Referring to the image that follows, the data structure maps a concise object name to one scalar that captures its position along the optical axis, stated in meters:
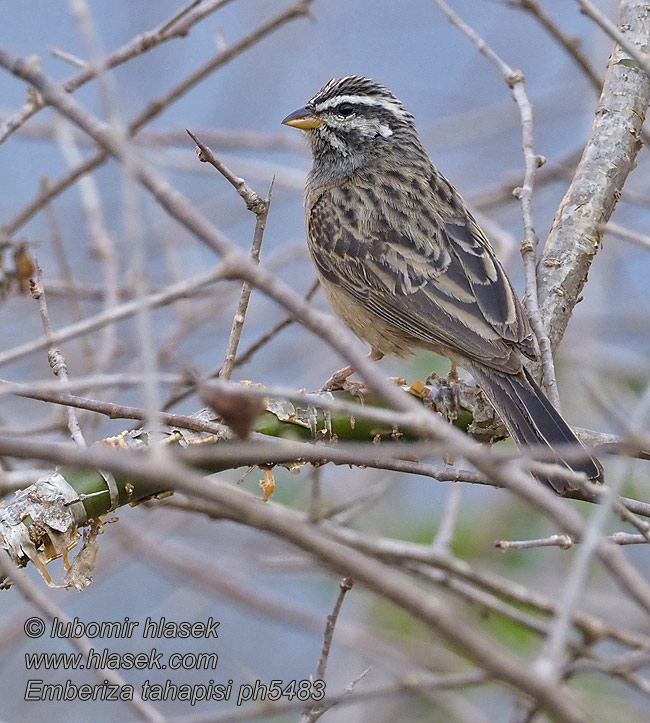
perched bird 8.50
